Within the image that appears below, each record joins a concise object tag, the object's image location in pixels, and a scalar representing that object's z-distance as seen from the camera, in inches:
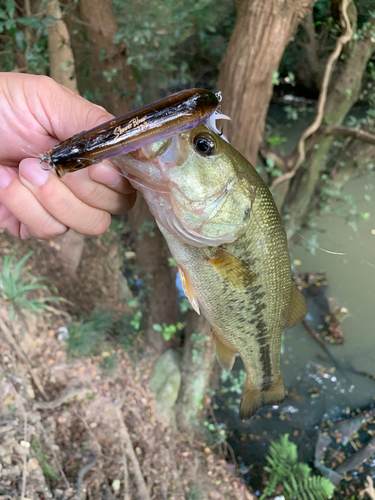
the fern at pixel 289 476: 20.8
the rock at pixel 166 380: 22.9
